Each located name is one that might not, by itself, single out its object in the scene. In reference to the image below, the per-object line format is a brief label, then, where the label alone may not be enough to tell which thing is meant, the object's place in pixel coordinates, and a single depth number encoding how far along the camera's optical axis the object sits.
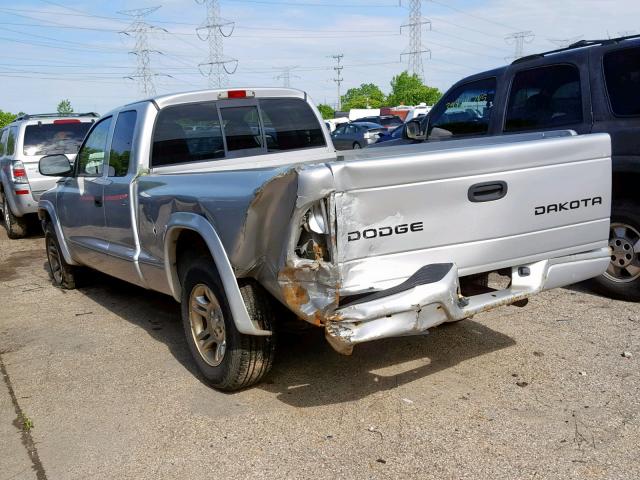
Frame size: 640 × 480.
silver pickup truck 3.16
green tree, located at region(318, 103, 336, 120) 88.75
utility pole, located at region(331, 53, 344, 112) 103.00
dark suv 5.28
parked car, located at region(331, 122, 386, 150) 24.55
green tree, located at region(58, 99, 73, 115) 76.56
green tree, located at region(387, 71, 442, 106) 81.56
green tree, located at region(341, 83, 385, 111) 103.37
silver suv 10.59
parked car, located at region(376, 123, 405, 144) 15.74
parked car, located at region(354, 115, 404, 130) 31.09
